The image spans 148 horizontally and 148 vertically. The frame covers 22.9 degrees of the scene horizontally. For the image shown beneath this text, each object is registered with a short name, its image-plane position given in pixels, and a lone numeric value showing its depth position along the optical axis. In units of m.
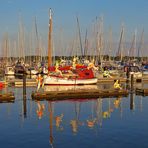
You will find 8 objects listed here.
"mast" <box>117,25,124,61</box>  77.16
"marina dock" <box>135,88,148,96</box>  38.97
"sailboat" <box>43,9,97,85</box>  49.19
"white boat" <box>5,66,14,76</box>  67.88
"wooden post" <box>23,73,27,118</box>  28.94
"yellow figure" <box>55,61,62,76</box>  49.98
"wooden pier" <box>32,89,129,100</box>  34.88
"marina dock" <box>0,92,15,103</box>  33.50
